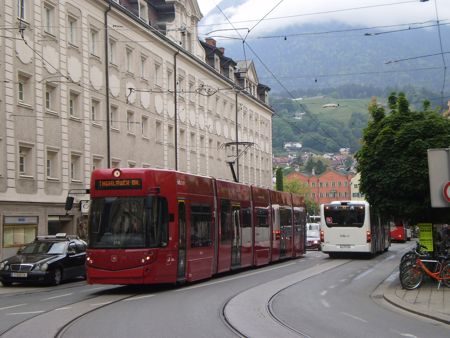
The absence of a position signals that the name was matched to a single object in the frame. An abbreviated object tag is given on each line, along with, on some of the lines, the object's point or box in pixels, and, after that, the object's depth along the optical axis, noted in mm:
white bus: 35281
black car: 22500
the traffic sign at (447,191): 15175
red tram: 17734
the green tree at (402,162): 19166
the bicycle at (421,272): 18031
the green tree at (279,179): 84188
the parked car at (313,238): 54688
